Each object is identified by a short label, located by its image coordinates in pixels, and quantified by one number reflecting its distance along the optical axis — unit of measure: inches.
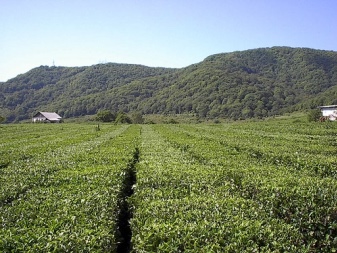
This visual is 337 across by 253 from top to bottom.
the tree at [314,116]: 3427.7
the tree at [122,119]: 4755.4
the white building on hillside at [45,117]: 5423.2
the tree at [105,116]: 5147.6
